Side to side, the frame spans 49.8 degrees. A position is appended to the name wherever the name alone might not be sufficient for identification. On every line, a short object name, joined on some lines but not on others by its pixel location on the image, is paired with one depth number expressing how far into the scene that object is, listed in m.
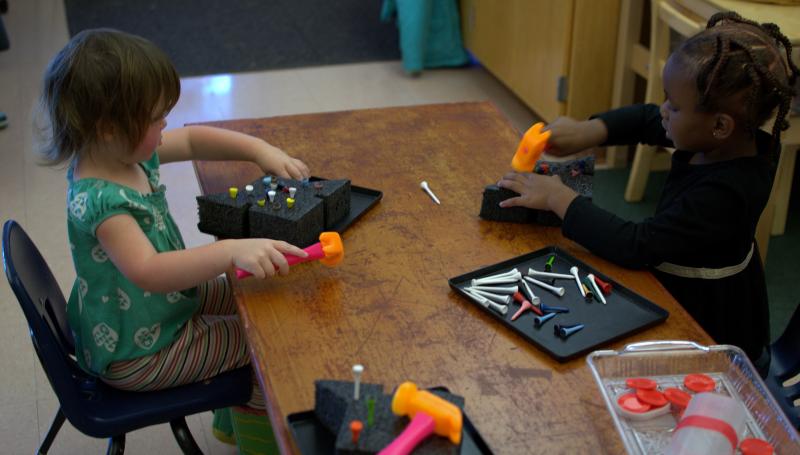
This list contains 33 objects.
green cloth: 3.96
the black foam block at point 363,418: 0.90
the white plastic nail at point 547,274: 1.27
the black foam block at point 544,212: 1.41
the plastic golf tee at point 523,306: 1.17
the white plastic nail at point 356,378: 0.94
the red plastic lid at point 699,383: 1.05
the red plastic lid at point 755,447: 0.94
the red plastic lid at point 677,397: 1.01
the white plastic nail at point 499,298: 1.20
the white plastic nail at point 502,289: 1.22
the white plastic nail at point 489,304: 1.17
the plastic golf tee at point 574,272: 1.26
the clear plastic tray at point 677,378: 0.99
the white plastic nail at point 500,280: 1.24
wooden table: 1.01
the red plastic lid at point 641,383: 1.03
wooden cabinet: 3.13
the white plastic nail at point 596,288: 1.22
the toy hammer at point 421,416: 0.89
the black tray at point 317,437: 0.94
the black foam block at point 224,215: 1.35
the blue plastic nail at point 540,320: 1.16
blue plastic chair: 1.33
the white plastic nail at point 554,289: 1.23
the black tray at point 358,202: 1.40
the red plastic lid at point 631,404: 1.01
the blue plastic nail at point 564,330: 1.13
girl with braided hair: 1.29
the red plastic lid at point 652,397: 1.01
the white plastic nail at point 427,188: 1.50
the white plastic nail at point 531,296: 1.20
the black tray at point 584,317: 1.12
